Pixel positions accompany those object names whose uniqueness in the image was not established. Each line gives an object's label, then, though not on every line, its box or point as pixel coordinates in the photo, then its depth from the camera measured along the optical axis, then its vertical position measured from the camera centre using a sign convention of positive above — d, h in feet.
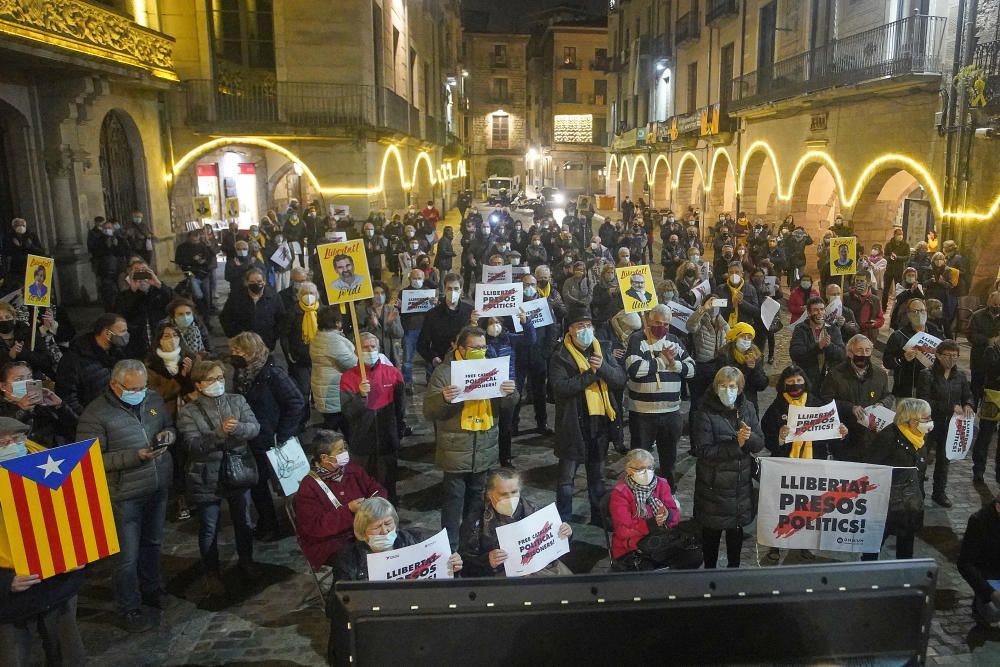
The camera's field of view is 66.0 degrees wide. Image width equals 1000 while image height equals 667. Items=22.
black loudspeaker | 7.56 -4.14
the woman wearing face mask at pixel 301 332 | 28.09 -4.81
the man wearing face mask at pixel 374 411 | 22.09 -6.02
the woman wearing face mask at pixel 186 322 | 25.14 -3.86
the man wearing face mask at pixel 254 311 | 30.89 -4.36
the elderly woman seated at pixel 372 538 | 14.89 -6.52
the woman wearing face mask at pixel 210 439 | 18.29 -5.56
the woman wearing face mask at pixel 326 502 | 16.39 -6.43
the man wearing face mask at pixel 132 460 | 17.17 -5.66
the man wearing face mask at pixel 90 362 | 21.99 -4.49
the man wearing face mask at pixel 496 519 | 15.74 -6.52
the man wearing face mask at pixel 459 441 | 20.29 -6.32
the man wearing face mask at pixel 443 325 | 30.35 -4.90
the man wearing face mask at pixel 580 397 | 21.97 -5.68
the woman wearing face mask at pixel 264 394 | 20.56 -5.14
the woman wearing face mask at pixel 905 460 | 18.20 -6.47
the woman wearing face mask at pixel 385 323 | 30.71 -4.96
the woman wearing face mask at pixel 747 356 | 24.47 -5.06
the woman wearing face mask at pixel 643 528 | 16.39 -7.01
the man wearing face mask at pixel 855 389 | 22.04 -5.70
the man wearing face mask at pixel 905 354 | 26.73 -5.66
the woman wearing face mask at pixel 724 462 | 18.25 -6.30
